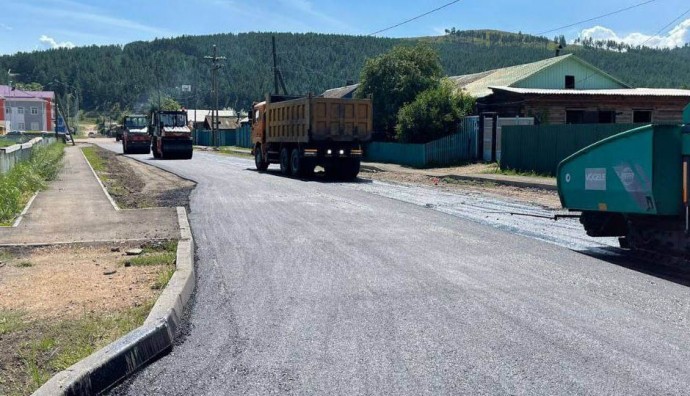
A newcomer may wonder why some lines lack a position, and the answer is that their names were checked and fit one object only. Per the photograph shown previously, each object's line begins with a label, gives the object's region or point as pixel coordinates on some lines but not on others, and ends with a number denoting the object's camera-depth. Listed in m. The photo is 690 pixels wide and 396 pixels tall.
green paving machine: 8.72
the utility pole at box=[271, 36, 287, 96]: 52.06
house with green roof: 34.47
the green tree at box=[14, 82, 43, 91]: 161.73
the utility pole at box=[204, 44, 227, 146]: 66.26
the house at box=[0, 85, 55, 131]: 117.50
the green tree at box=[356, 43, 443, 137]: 41.06
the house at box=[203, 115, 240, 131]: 104.88
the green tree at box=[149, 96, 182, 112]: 115.58
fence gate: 29.48
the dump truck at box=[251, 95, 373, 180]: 24.45
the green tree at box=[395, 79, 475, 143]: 33.50
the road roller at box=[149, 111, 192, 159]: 40.31
